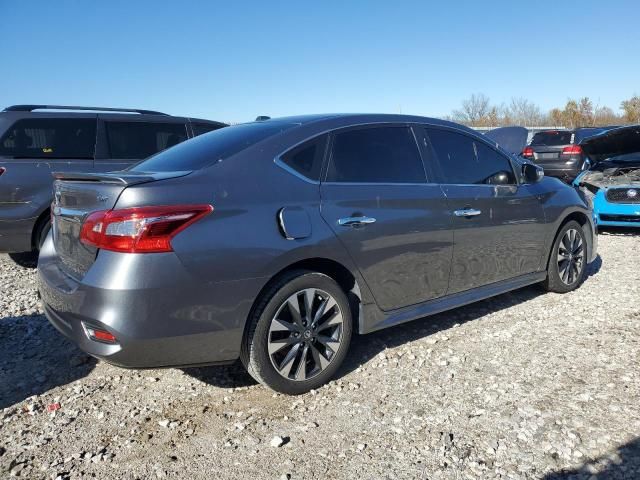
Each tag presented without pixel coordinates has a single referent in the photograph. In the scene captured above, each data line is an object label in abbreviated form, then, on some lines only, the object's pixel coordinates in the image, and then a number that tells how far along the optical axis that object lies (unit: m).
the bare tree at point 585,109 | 46.56
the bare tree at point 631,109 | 43.71
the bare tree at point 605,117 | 44.90
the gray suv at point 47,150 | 5.57
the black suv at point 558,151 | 13.59
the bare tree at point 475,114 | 48.44
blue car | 7.33
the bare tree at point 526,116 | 48.22
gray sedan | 2.52
